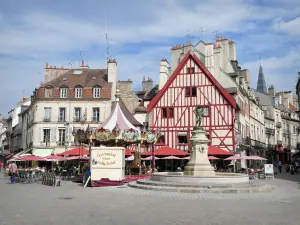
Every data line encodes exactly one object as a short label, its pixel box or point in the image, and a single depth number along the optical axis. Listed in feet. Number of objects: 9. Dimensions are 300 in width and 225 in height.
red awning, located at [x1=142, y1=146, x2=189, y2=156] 79.77
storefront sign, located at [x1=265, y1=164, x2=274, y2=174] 69.58
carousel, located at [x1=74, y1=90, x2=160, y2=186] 51.62
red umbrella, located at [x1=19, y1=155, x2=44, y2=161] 68.74
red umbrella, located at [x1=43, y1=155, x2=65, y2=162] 72.35
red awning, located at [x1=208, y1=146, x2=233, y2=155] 80.33
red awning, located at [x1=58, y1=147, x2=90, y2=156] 72.74
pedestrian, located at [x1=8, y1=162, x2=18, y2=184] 57.72
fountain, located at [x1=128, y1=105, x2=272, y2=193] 40.22
